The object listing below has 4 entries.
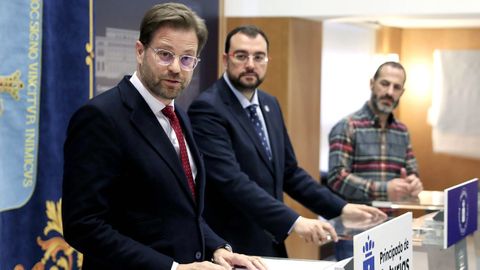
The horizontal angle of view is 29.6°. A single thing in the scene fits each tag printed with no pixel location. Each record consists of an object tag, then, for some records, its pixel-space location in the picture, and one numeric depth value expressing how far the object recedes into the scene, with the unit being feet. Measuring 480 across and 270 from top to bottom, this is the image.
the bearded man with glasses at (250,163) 10.94
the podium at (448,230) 8.68
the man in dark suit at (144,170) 7.32
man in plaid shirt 14.25
